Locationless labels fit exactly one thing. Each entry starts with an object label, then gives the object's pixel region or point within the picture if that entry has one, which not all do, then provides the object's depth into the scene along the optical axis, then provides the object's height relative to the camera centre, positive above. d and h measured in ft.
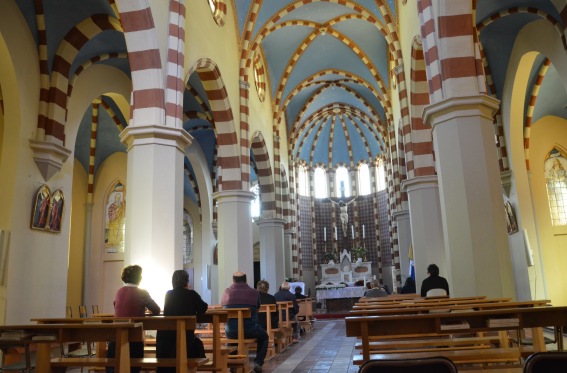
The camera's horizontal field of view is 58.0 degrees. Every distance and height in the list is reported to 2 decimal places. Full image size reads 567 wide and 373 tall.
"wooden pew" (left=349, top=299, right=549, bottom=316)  12.83 -0.67
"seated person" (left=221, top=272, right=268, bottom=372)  22.15 -0.72
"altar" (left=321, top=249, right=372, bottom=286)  77.87 +2.33
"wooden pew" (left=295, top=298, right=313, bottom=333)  42.45 -2.27
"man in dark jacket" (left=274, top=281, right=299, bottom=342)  35.68 -0.66
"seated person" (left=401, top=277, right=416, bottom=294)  39.19 -0.31
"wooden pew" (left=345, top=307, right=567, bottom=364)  10.17 -0.81
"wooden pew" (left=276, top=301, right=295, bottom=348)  31.40 -2.35
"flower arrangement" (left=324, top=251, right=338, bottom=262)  82.48 +4.64
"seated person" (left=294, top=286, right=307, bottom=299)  45.29 -0.48
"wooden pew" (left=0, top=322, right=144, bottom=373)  11.43 -0.91
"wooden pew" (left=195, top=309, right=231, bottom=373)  16.33 -1.70
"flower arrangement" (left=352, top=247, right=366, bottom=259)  81.46 +5.14
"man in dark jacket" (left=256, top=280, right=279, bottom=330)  27.78 -0.56
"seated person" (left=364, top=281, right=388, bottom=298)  39.47 -0.65
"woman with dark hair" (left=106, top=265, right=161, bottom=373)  15.79 -0.23
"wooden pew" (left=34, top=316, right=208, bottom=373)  13.52 -1.36
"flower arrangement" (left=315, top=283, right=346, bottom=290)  67.87 -0.03
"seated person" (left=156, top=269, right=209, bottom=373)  15.33 -0.47
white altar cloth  66.49 -0.87
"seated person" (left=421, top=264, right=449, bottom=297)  24.58 +0.01
